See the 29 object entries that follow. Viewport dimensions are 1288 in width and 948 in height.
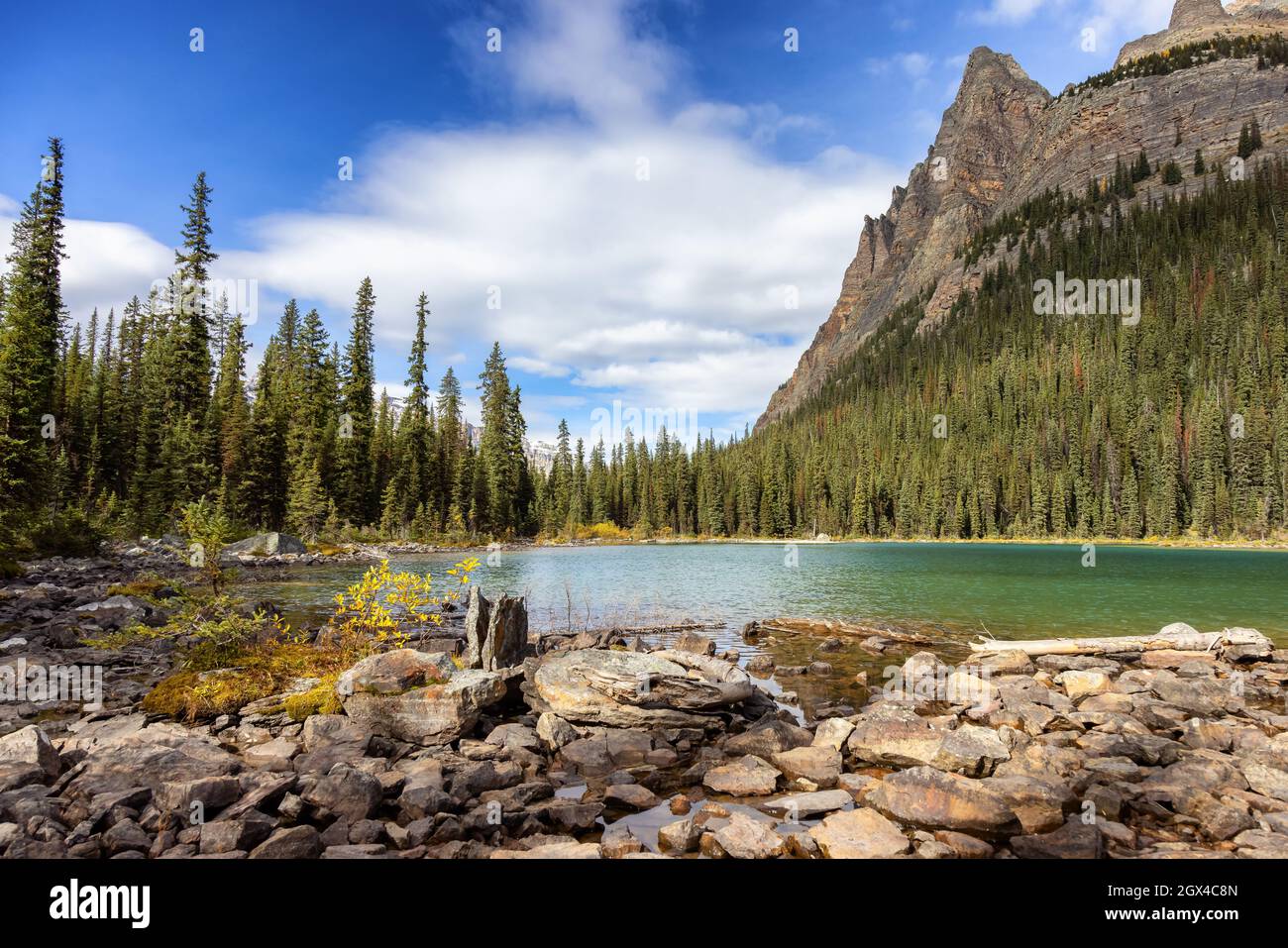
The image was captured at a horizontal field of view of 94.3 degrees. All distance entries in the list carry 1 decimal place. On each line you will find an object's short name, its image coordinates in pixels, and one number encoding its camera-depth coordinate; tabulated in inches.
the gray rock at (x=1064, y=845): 284.3
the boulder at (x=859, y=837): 288.2
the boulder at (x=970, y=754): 383.2
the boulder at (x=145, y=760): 326.3
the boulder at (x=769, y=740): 432.8
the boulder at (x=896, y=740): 403.9
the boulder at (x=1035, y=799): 316.5
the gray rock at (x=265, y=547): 1887.3
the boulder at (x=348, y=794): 312.5
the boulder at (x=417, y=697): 443.5
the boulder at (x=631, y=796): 354.3
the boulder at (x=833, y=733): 430.9
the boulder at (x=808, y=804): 342.6
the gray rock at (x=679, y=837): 296.7
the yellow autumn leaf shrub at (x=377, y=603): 569.0
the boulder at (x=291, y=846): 260.7
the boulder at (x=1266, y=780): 338.3
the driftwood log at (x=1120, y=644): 680.4
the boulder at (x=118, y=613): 751.0
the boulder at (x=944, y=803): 315.9
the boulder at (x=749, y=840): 285.4
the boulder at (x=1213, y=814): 300.2
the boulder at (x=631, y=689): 465.4
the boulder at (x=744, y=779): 371.9
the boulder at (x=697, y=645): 756.0
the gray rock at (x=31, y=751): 338.6
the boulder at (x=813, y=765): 388.8
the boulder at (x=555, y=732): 432.8
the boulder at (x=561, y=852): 269.9
